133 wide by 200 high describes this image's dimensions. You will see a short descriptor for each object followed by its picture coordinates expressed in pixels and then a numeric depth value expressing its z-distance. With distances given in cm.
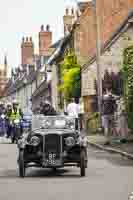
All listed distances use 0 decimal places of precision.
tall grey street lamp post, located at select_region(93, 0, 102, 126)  3552
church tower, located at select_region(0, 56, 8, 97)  17792
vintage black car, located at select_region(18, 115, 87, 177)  1659
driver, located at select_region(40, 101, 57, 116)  2219
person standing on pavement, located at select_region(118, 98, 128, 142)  2854
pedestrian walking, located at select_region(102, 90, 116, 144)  2759
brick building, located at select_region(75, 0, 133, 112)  4194
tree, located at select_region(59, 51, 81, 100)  5316
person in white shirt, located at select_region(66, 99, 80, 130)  3005
